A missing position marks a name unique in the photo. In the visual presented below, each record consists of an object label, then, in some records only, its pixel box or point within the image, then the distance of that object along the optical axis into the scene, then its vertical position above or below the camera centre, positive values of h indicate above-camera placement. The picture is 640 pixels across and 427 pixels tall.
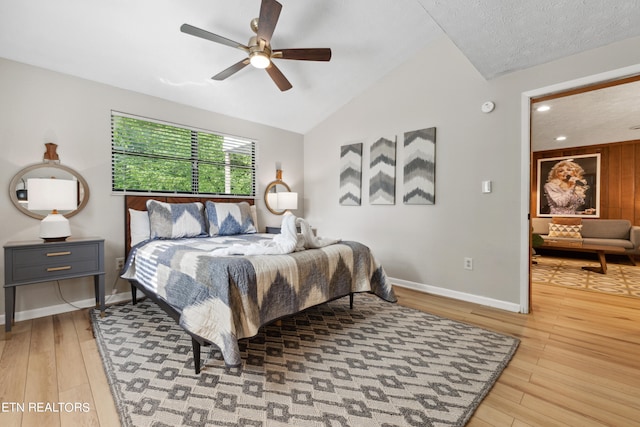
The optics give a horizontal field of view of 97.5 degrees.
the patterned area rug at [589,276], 3.50 -0.98
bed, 1.64 -0.44
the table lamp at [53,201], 2.30 +0.10
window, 3.15 +0.68
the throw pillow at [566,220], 5.57 -0.23
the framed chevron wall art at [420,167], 3.30 +0.53
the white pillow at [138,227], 2.94 -0.15
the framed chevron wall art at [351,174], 4.06 +0.54
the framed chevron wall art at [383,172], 3.68 +0.52
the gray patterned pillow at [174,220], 2.89 -0.09
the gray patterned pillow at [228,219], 3.27 -0.09
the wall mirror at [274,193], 4.34 +0.29
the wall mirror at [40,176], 2.52 +0.29
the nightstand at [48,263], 2.24 -0.43
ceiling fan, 2.04 +1.39
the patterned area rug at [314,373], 1.37 -0.99
